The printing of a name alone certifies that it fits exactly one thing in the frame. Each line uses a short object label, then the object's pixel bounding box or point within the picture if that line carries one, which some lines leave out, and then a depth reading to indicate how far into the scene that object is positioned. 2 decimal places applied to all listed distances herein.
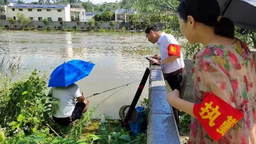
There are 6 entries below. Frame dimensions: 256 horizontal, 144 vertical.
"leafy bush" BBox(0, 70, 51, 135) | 3.25
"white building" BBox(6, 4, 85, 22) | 50.61
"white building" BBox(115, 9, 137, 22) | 54.28
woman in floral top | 1.08
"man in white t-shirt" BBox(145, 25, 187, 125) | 3.21
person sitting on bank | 3.67
